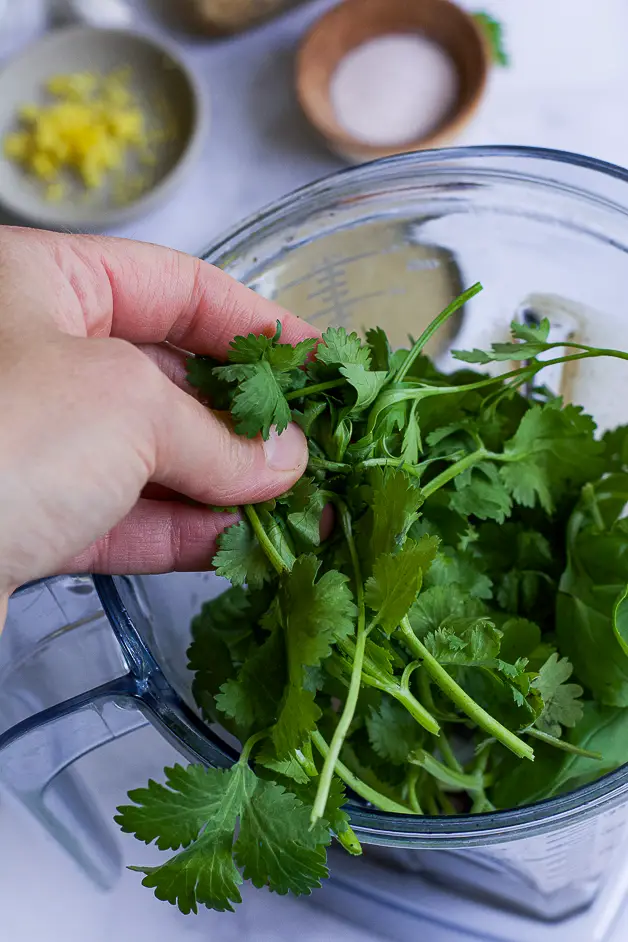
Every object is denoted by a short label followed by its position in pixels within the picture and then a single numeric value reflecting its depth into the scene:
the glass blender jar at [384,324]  0.54
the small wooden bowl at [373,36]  0.68
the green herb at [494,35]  0.69
